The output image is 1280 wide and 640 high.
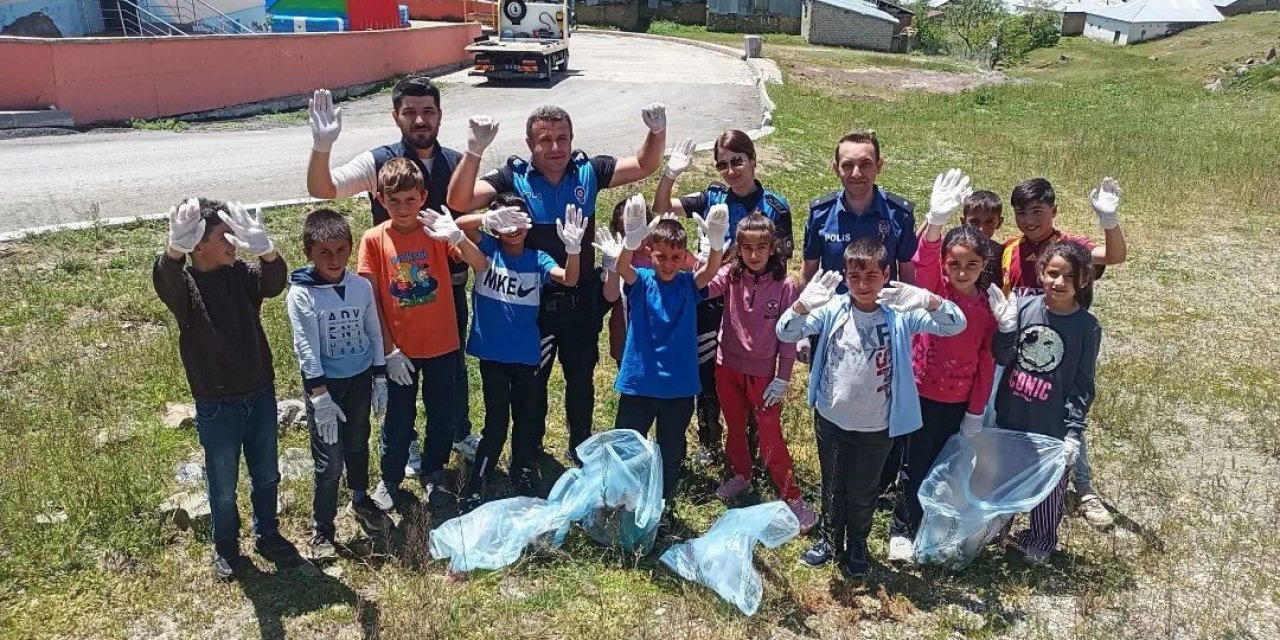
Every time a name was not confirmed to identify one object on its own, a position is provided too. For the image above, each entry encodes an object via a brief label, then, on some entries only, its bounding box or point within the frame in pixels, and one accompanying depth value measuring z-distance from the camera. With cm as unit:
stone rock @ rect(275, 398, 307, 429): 499
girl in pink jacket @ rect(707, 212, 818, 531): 398
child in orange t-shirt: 383
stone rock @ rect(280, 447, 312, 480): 450
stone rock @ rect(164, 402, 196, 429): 491
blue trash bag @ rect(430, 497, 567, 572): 370
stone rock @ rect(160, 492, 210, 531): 392
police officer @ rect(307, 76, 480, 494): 397
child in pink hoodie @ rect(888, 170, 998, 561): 371
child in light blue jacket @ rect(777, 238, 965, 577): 352
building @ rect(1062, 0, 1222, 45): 5362
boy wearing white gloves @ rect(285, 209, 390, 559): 355
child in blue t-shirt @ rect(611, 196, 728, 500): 393
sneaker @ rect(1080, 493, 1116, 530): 427
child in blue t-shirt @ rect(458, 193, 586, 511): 396
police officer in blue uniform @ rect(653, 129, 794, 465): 424
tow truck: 2100
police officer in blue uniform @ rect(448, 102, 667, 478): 407
